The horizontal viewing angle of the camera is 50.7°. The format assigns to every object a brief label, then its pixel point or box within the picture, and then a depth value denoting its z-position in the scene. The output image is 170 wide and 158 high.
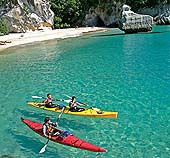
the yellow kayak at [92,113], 10.94
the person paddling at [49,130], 9.55
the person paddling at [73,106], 11.66
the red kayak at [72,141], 8.56
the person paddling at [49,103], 12.44
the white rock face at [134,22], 43.70
